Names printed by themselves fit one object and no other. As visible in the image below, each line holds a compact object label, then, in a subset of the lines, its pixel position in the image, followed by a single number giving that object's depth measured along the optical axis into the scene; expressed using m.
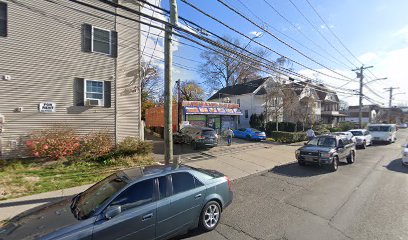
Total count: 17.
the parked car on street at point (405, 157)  10.75
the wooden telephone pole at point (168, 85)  7.34
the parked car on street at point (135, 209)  3.18
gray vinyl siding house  9.56
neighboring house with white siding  32.59
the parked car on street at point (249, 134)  21.08
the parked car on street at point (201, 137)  14.52
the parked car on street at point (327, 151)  9.85
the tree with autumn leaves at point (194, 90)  44.09
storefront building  20.33
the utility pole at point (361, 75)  29.15
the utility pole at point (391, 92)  48.84
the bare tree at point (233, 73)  42.56
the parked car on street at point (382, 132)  21.25
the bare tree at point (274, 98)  27.31
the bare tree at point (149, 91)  34.28
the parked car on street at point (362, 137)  18.41
